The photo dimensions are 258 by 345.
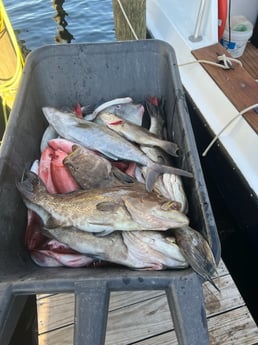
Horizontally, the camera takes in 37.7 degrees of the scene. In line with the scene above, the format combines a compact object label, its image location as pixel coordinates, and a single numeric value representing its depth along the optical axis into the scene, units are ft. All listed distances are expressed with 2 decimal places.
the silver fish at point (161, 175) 5.89
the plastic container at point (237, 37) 11.19
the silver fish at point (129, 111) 7.81
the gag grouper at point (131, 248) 4.88
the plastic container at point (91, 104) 4.10
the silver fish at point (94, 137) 6.90
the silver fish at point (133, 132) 6.82
